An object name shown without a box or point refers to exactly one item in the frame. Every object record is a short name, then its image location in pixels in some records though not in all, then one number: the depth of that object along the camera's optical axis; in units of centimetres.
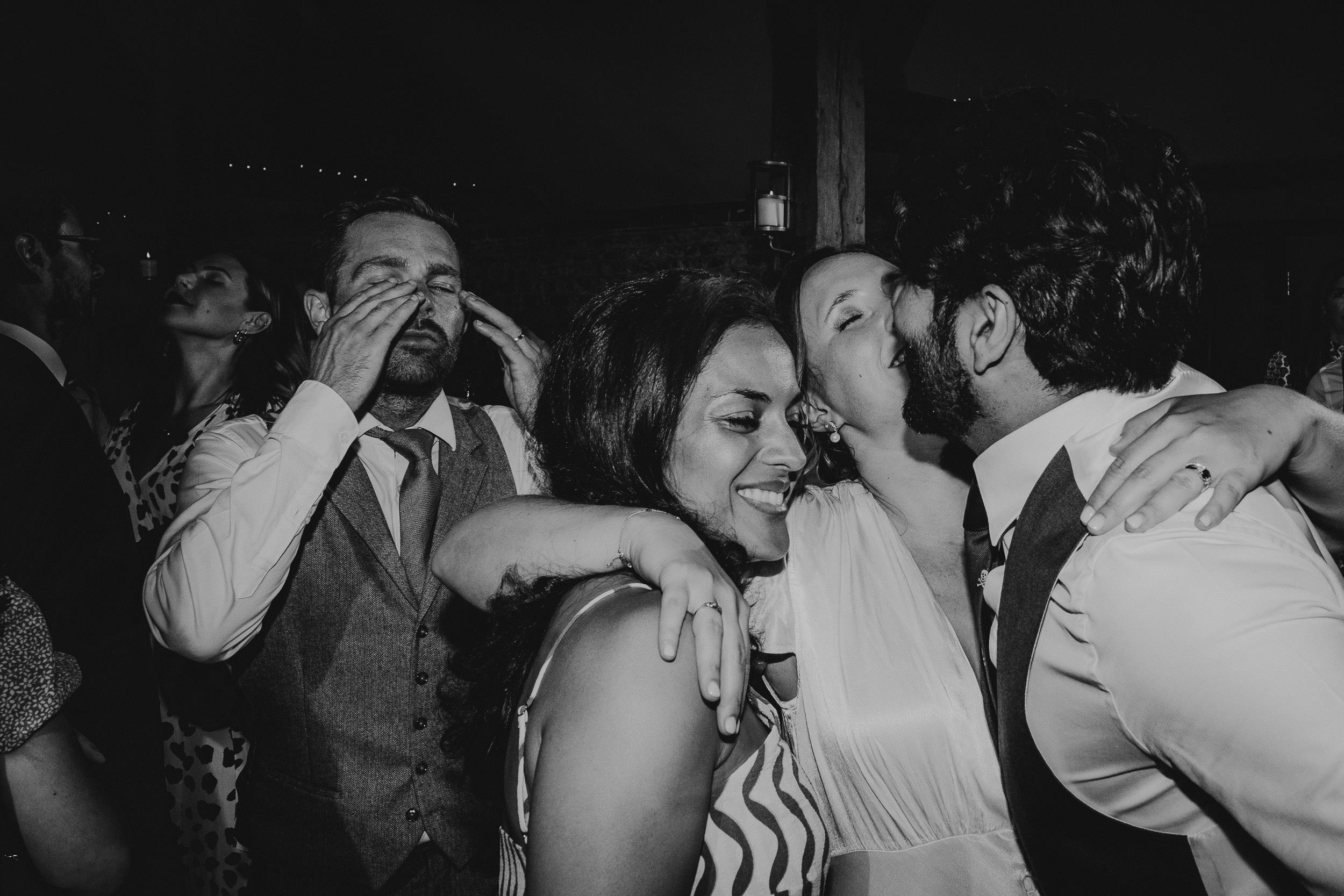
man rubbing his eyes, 147
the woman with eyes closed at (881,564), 102
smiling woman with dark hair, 81
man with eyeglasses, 173
